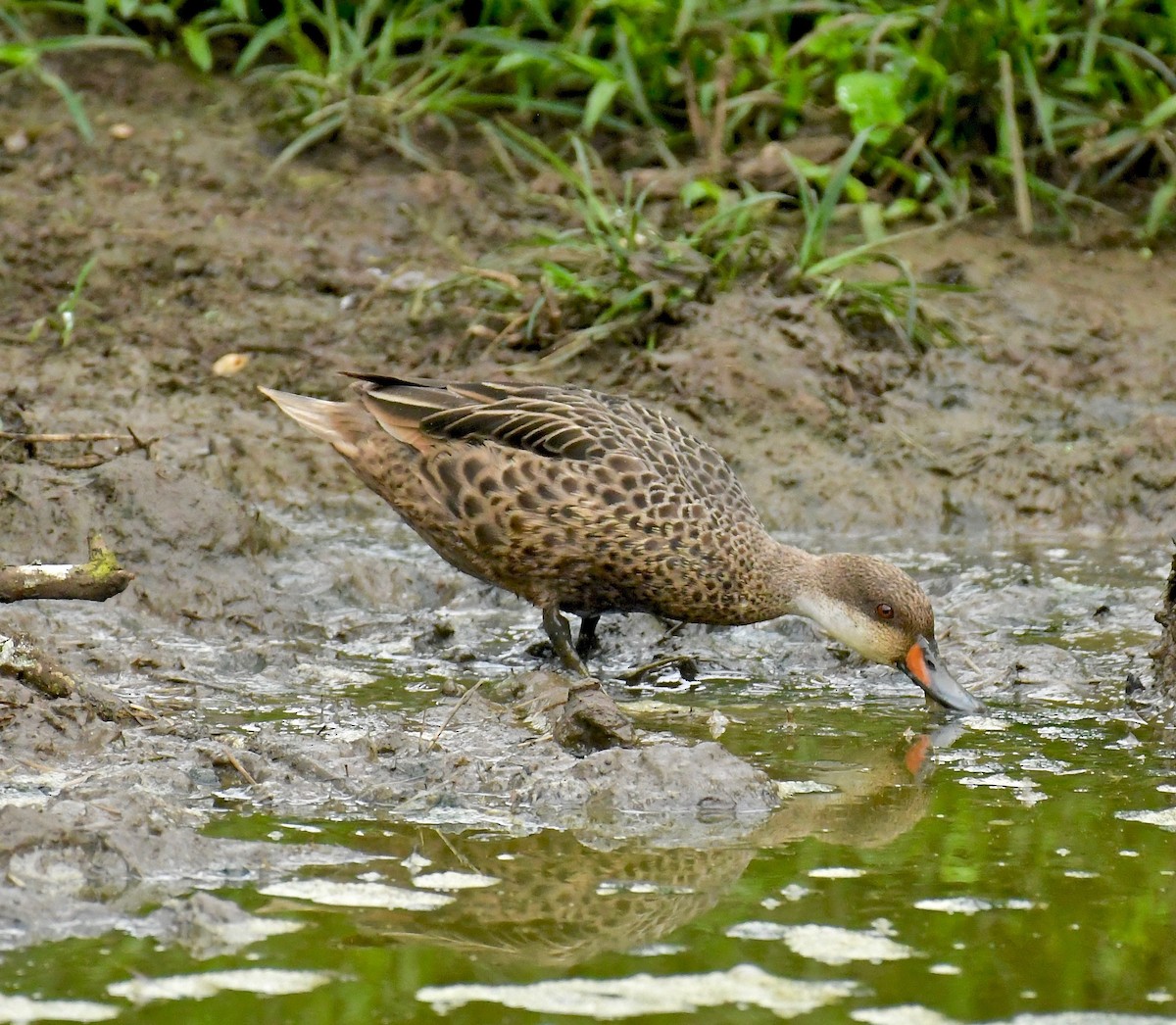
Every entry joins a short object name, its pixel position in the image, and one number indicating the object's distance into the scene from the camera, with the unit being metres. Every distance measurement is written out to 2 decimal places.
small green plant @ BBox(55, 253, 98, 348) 15.62
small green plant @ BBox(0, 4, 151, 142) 17.47
